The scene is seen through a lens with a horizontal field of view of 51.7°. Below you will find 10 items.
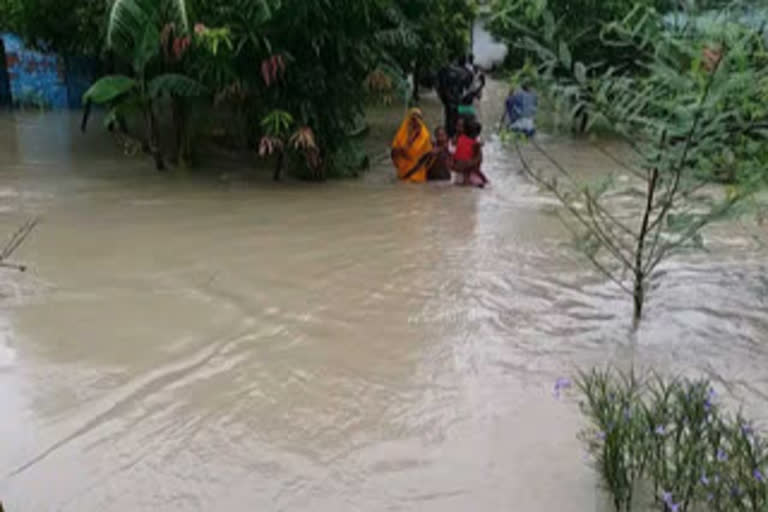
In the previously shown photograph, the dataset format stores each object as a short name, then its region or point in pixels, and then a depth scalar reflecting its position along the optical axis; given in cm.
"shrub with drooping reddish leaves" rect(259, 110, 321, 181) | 883
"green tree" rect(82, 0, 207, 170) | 759
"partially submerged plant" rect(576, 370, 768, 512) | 274
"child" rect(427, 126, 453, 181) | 1011
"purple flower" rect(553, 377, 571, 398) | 376
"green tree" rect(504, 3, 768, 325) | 400
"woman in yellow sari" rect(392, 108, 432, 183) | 1008
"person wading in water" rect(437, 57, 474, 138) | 1272
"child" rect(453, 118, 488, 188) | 988
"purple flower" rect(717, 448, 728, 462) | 289
